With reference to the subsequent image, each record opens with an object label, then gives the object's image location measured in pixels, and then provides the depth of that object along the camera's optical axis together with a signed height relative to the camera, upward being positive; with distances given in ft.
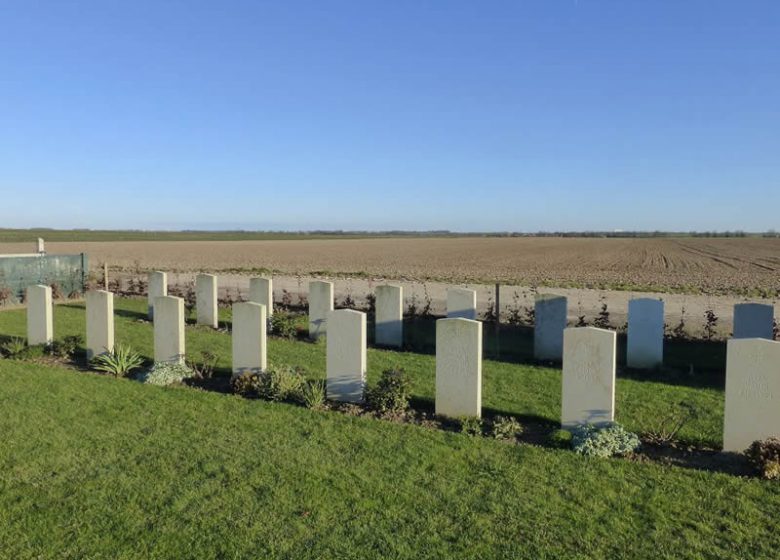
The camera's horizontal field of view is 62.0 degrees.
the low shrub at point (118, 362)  29.71 -5.76
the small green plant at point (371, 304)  51.08 -5.14
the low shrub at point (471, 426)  21.47 -6.28
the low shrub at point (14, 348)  33.63 -5.81
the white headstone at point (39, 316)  35.76 -4.26
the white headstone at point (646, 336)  33.22 -4.95
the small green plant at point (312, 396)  24.41 -5.97
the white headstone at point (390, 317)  39.34 -4.78
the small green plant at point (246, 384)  26.30 -5.89
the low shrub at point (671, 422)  20.88 -6.43
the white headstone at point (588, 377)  21.17 -4.53
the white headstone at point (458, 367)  23.08 -4.59
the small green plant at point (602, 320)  42.86 -5.42
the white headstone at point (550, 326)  34.94 -4.66
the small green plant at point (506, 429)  21.22 -6.24
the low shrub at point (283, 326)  41.78 -5.67
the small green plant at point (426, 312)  49.10 -5.55
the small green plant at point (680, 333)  40.71 -5.99
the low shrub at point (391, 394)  24.04 -5.80
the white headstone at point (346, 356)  25.35 -4.60
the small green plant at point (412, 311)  47.37 -5.35
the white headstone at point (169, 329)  30.19 -4.23
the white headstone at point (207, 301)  46.44 -4.43
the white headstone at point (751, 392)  19.16 -4.55
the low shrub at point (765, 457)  17.49 -6.02
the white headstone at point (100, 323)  32.45 -4.21
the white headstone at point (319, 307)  41.13 -4.32
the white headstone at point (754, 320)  32.30 -4.04
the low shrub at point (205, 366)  29.50 -5.99
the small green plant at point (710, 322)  39.88 -5.15
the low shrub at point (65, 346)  34.12 -5.72
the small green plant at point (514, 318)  46.32 -5.74
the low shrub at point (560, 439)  20.33 -6.29
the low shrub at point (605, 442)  19.35 -6.13
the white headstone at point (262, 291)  45.91 -3.73
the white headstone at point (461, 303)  36.91 -3.66
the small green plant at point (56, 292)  61.79 -5.04
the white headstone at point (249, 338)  27.50 -4.20
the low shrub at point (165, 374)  27.86 -5.87
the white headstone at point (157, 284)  47.80 -3.33
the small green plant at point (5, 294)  57.62 -4.97
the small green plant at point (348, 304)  52.20 -5.25
